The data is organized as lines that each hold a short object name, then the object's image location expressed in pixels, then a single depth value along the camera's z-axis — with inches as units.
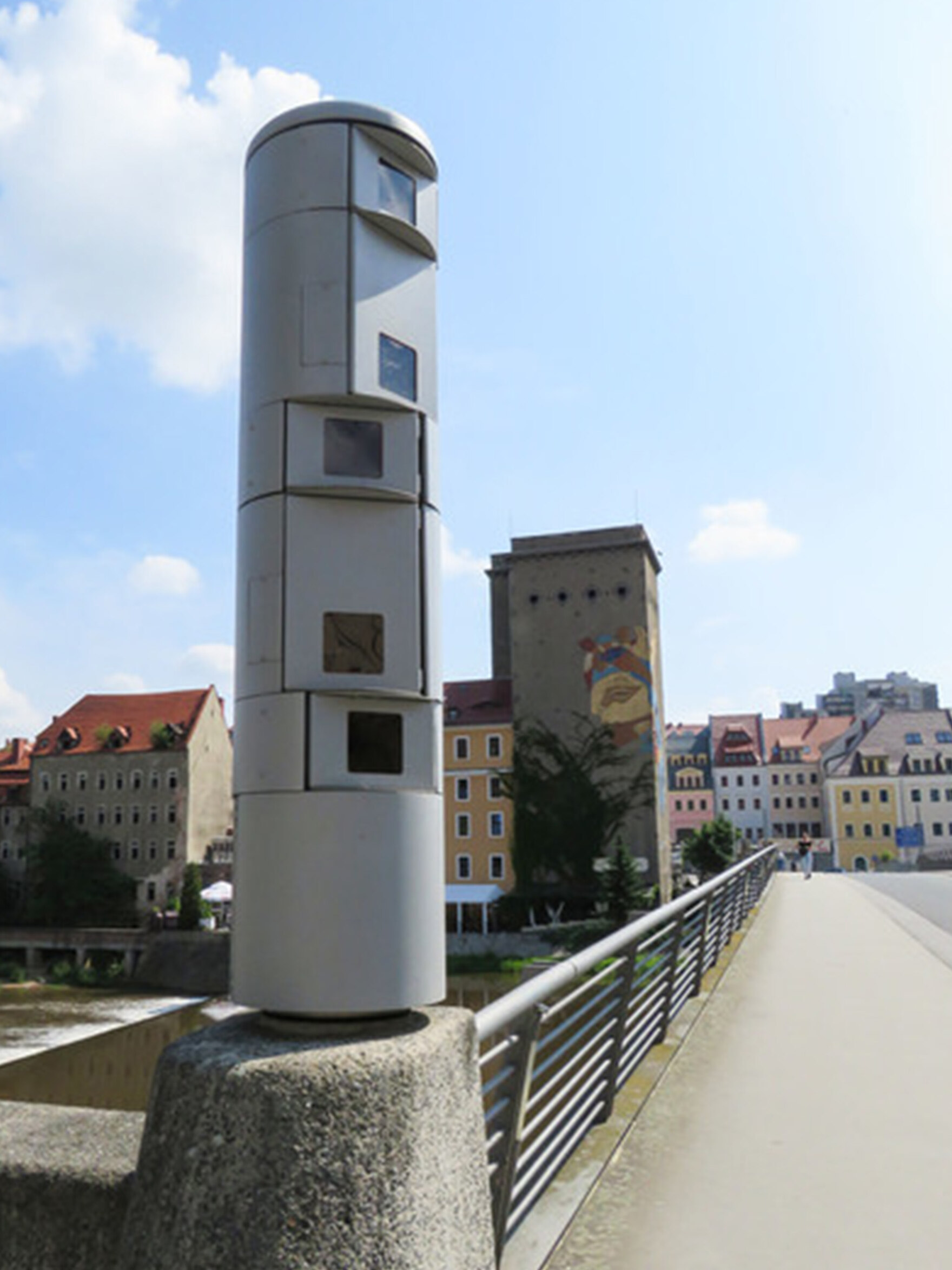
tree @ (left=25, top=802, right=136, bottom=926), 2378.2
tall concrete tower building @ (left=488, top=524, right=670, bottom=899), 2092.8
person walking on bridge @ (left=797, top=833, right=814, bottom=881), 1526.5
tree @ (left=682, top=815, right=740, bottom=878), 2108.8
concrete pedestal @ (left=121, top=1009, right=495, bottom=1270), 76.8
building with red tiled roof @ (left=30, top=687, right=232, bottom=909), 2431.1
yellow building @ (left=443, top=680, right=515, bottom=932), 2133.4
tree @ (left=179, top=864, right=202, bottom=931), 2186.3
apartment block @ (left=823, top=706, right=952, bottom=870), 2994.6
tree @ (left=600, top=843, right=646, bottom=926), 1855.3
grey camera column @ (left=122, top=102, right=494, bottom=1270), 78.9
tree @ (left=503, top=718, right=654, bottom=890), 2044.8
